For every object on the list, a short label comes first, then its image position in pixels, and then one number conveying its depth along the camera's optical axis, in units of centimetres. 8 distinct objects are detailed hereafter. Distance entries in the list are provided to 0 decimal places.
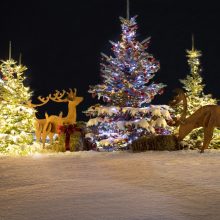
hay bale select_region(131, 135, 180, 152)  1234
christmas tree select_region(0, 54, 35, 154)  1323
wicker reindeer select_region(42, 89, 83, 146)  1484
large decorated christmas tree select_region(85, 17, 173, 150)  1370
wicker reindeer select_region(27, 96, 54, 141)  1614
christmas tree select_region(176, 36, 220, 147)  1688
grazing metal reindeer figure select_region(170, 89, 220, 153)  1177
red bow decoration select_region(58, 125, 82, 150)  1355
